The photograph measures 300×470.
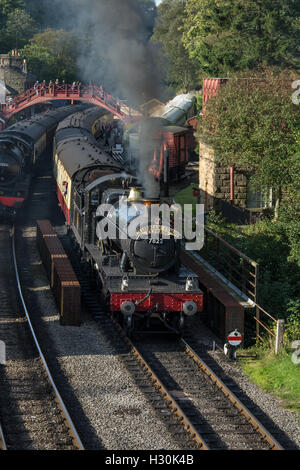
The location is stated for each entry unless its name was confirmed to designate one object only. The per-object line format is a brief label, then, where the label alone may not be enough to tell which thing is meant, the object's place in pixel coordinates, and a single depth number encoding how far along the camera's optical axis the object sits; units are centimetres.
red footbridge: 4476
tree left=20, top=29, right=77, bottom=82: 5661
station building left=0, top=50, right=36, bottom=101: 6247
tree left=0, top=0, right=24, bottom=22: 8586
